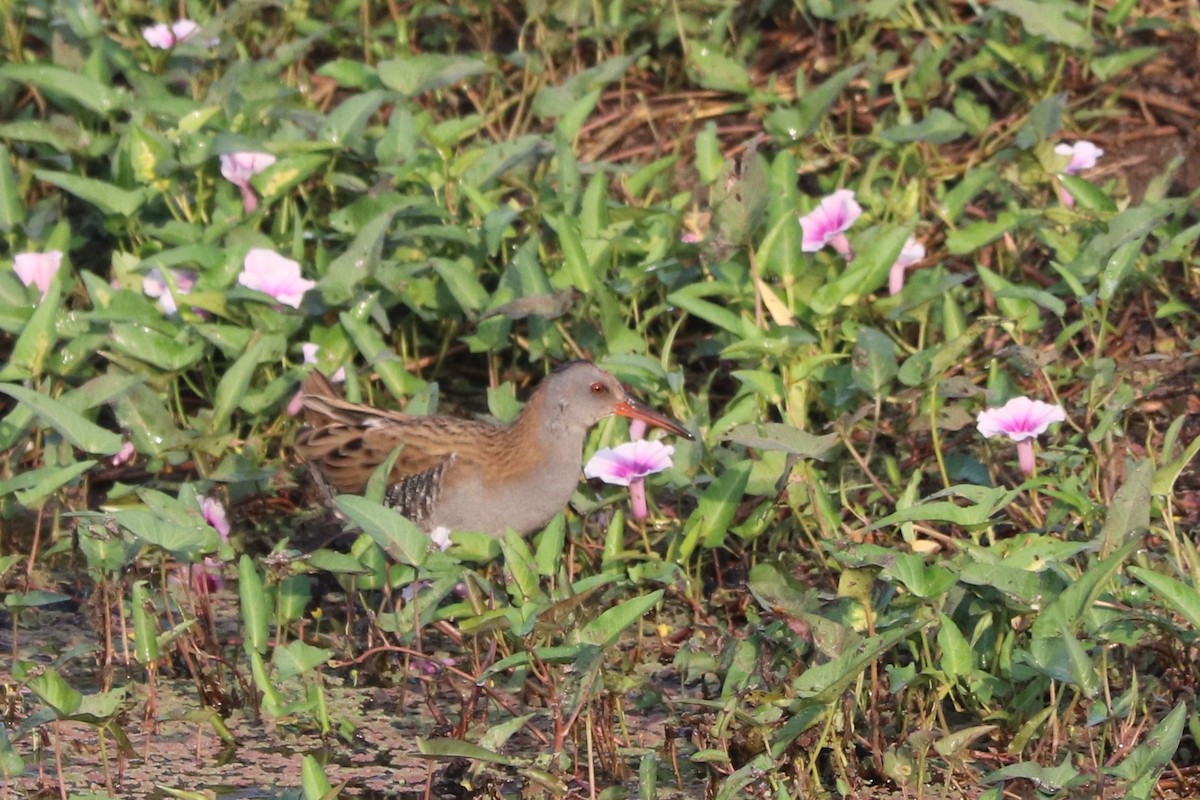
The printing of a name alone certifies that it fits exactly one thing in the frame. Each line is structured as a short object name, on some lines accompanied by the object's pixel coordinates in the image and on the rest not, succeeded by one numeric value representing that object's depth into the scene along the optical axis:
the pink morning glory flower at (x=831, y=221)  11.59
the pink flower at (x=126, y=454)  11.52
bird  10.73
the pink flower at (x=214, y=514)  10.82
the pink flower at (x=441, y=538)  9.66
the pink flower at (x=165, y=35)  13.55
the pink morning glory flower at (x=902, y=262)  11.77
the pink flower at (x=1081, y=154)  12.38
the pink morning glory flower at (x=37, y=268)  12.05
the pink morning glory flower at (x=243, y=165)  12.27
